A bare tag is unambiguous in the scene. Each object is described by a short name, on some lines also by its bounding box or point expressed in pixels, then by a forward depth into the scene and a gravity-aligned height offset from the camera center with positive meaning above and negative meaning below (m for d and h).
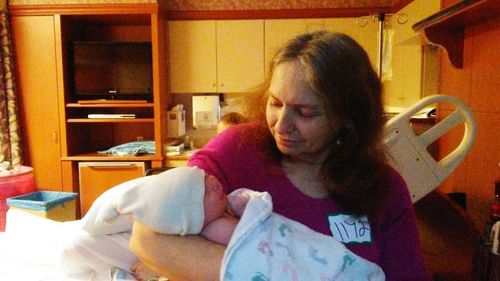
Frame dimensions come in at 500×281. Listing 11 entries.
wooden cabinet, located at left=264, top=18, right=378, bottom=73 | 3.53 +0.58
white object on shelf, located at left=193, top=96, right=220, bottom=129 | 3.65 -0.12
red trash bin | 2.80 -0.61
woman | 0.87 -0.16
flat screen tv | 3.39 +0.22
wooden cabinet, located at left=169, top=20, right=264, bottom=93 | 3.57 +0.37
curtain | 3.15 -0.05
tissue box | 3.58 -0.24
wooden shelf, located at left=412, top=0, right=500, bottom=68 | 1.49 +0.32
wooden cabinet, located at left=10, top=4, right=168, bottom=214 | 3.24 +0.11
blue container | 2.31 -0.64
